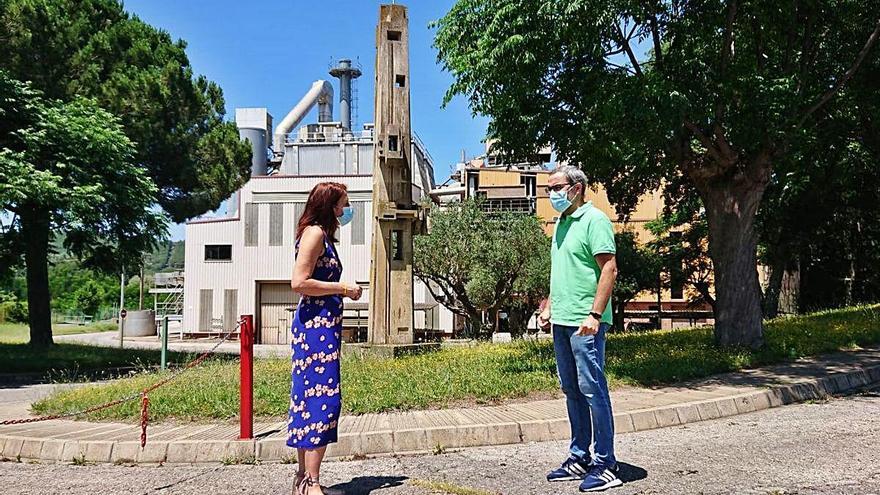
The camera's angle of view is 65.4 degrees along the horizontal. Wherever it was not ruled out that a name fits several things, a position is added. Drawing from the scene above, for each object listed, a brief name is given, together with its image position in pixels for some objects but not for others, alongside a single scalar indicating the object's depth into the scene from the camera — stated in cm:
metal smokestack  5384
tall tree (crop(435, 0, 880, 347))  921
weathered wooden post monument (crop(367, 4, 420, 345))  1259
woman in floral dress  422
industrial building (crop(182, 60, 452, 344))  3731
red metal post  589
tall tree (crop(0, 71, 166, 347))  1405
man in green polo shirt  427
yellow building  3516
